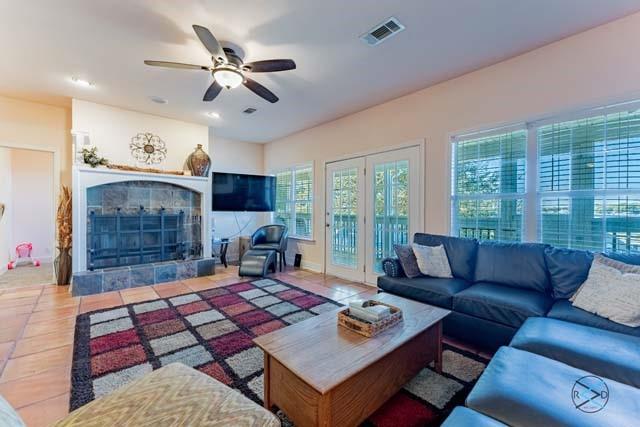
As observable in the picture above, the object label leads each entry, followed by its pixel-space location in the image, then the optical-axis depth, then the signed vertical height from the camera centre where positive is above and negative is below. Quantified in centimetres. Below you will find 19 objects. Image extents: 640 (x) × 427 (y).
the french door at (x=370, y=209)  372 +3
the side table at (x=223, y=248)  538 -75
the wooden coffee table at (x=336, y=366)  123 -78
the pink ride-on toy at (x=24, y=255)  542 -94
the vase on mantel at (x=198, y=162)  478 +84
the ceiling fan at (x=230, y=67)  230 +129
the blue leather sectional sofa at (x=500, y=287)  202 -68
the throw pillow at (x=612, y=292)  171 -53
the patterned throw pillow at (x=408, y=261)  285 -53
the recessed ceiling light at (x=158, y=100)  381 +156
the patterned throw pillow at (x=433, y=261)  282 -52
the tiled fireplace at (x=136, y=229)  383 -31
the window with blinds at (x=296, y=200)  535 +21
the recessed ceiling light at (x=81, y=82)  330 +156
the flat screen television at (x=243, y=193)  514 +34
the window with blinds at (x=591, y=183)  228 +26
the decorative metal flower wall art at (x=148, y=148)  438 +100
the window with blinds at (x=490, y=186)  287 +29
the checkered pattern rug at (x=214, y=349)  167 -113
